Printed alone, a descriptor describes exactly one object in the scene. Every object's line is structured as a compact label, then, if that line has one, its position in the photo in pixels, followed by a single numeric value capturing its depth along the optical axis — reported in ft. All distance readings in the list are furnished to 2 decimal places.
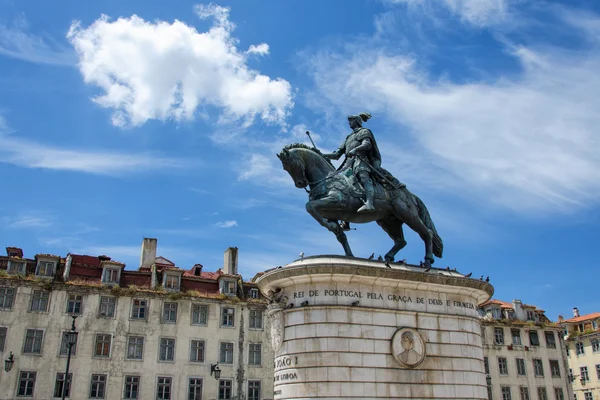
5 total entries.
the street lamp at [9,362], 114.05
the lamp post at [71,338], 86.82
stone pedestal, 49.47
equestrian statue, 57.06
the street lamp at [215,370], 123.03
